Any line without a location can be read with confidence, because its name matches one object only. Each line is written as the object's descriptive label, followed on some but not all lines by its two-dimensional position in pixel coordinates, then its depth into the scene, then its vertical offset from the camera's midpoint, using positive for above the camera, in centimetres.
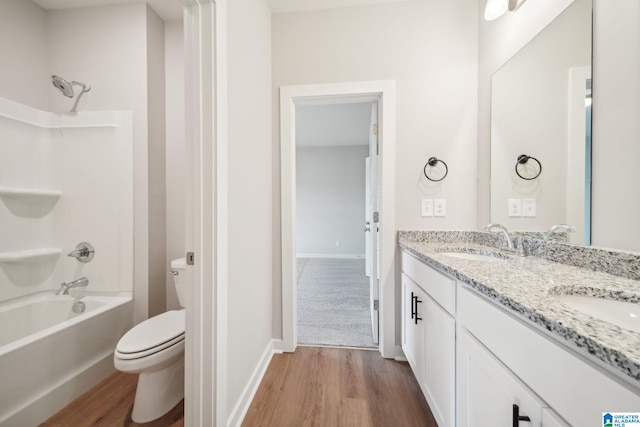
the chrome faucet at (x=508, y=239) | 127 -16
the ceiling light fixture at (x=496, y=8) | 130 +121
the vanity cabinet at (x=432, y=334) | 95 -63
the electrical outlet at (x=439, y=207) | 171 +3
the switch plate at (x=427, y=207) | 171 +3
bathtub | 112 -83
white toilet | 112 -79
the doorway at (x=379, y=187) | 170 +18
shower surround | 170 +9
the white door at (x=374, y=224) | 187 -11
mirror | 96 +43
